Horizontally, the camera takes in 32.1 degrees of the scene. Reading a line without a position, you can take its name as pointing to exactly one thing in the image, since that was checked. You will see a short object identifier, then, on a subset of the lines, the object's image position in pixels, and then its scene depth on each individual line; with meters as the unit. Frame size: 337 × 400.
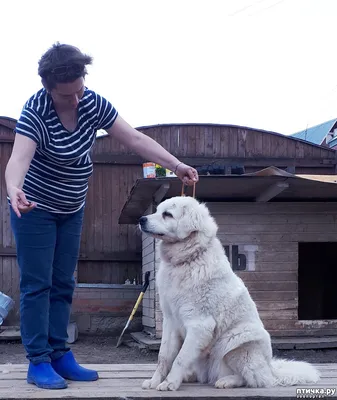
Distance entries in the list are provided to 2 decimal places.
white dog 3.12
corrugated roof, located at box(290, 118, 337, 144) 15.42
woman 2.83
